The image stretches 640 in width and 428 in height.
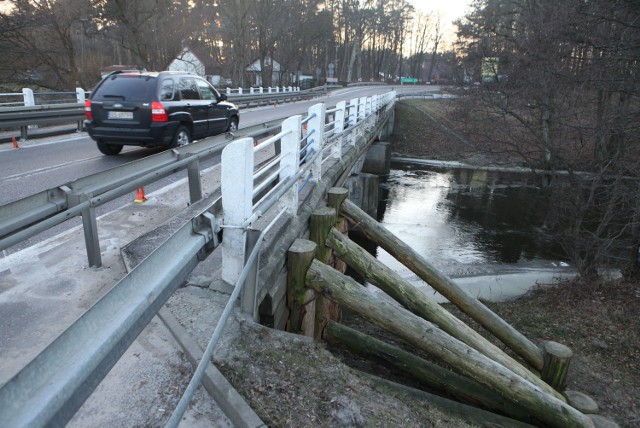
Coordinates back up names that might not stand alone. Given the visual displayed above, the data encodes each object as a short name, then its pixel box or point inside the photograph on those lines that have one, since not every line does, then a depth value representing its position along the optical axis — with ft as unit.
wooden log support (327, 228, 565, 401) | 15.81
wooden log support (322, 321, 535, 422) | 15.16
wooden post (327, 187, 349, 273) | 21.34
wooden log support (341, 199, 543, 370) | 19.26
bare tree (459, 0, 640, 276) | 36.04
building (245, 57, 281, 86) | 212.84
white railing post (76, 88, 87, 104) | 54.12
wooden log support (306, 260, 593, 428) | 13.62
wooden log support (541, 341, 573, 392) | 18.44
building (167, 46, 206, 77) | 206.21
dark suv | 28.22
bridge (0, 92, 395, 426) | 4.10
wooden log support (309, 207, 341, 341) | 17.39
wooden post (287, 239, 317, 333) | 14.29
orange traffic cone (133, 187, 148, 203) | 21.62
